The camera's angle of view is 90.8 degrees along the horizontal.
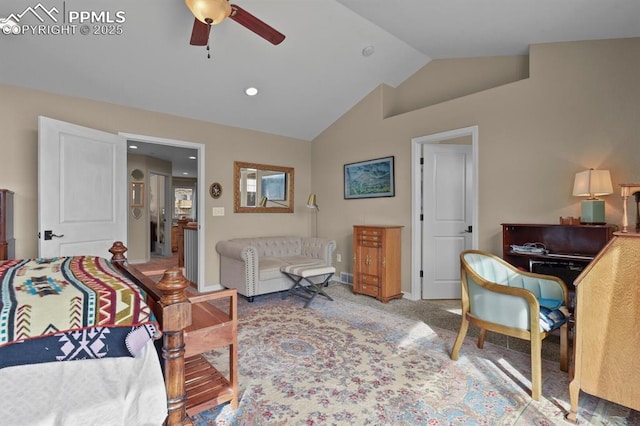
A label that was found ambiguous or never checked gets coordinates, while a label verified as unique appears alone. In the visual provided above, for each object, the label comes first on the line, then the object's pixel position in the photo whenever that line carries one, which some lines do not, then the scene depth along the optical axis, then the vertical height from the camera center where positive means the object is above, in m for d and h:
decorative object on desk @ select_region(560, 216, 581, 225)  2.81 -0.06
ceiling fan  1.96 +1.35
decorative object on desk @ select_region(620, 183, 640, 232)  1.72 +0.10
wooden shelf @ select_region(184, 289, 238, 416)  1.67 -0.73
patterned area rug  1.78 -1.13
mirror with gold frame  4.79 +0.42
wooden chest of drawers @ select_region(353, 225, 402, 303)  4.06 -0.64
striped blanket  1.04 -0.37
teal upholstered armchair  1.98 -0.64
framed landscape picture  4.45 +0.52
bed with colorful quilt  1.04 -0.49
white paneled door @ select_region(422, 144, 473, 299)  4.14 +0.02
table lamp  2.59 +0.19
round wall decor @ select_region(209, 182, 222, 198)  4.49 +0.35
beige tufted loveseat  3.94 -0.64
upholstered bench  3.88 -0.91
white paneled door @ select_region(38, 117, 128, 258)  2.91 +0.26
